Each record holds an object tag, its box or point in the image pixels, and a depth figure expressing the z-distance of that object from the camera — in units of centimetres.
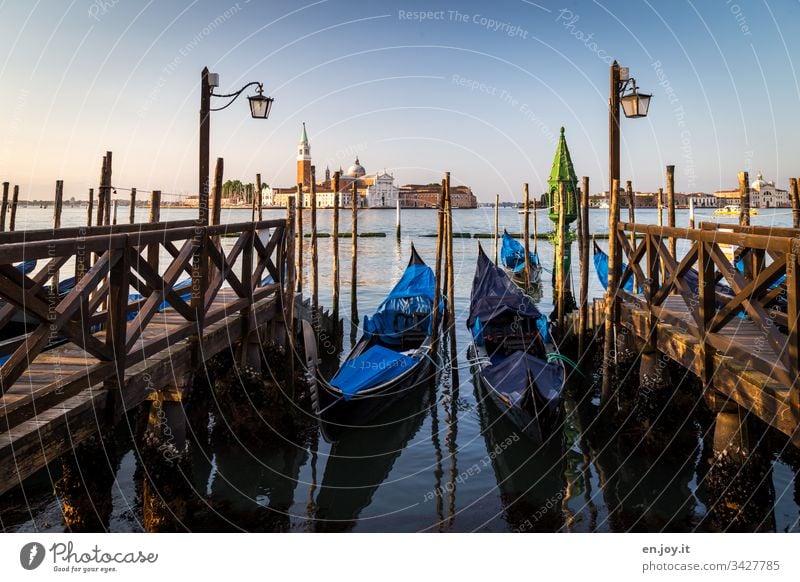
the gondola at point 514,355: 589
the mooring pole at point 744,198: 989
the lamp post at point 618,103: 610
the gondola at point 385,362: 614
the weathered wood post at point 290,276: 710
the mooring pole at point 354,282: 1211
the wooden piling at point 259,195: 1375
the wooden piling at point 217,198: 837
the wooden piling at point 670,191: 1059
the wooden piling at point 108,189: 923
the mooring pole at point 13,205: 1364
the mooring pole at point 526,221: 1693
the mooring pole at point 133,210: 1288
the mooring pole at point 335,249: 1141
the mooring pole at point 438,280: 933
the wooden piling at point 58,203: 1177
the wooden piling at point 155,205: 948
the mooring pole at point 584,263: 957
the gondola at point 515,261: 1902
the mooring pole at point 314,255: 1038
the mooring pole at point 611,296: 665
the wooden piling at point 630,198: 1402
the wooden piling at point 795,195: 1023
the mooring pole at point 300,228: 1135
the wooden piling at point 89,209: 1202
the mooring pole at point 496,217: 2059
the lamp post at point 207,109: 658
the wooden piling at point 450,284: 900
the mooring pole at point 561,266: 1147
